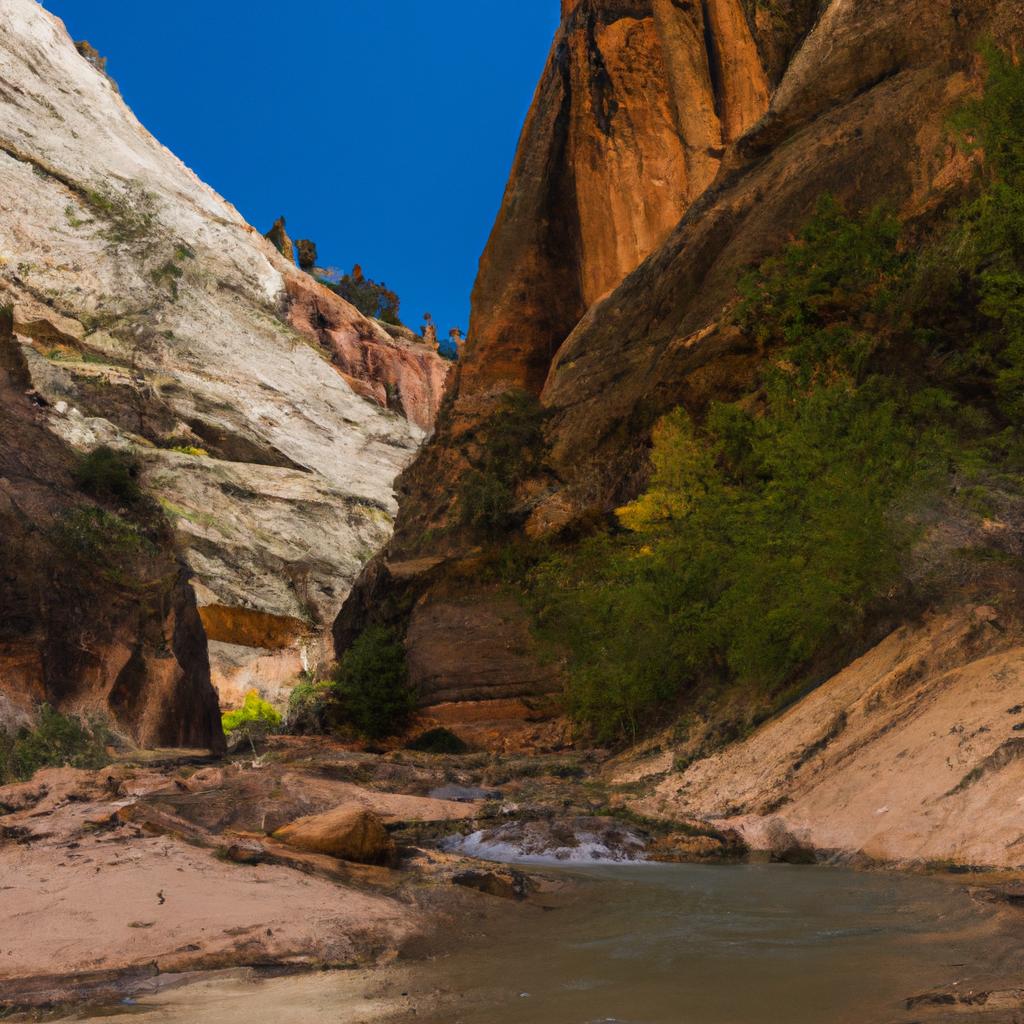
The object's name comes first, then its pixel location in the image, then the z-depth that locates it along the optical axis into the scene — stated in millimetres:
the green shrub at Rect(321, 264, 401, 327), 110500
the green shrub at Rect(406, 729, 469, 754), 28312
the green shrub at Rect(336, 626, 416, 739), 31391
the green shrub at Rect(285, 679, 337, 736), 34188
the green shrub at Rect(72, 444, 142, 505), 26266
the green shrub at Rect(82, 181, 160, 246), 72875
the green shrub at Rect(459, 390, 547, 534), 32125
